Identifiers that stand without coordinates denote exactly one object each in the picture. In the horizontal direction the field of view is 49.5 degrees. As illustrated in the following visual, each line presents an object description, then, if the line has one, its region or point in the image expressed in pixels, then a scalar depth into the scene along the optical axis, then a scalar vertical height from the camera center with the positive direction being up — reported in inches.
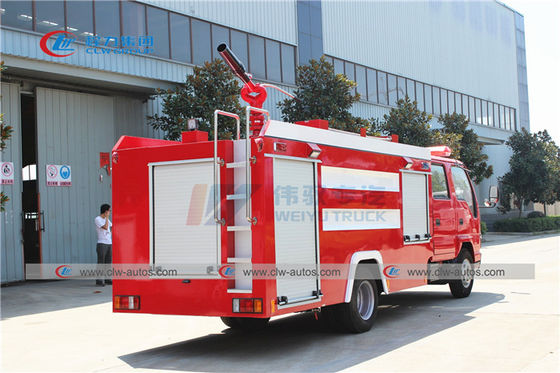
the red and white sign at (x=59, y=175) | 605.6 +39.5
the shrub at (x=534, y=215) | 1508.4 -36.3
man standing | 554.3 -19.6
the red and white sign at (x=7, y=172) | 566.9 +40.6
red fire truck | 262.2 -4.5
